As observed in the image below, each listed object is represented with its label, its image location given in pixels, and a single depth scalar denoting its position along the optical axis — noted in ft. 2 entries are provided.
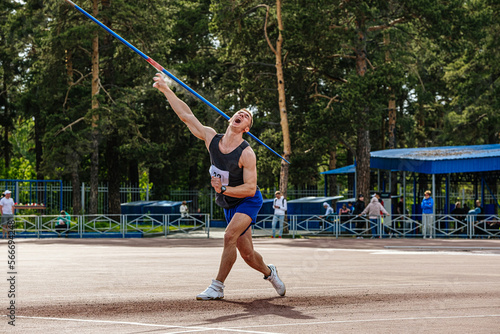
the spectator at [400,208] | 109.57
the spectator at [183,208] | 126.24
